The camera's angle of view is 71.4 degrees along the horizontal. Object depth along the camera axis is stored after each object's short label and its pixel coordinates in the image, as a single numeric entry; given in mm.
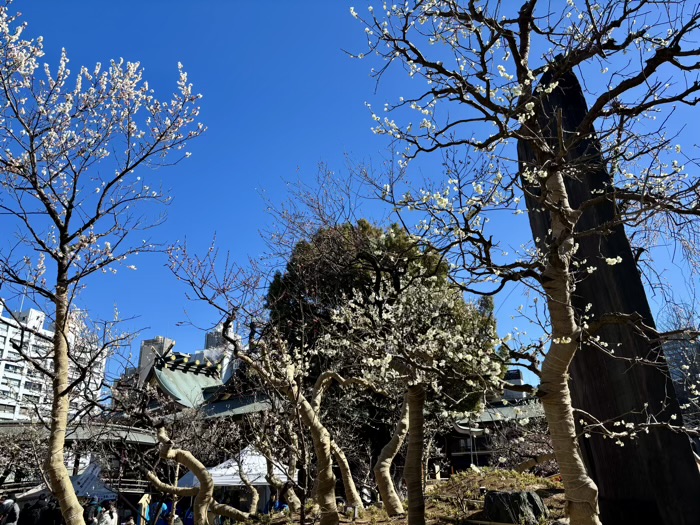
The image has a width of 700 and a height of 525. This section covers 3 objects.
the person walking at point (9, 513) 11320
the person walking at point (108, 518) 10859
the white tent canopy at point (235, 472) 13367
